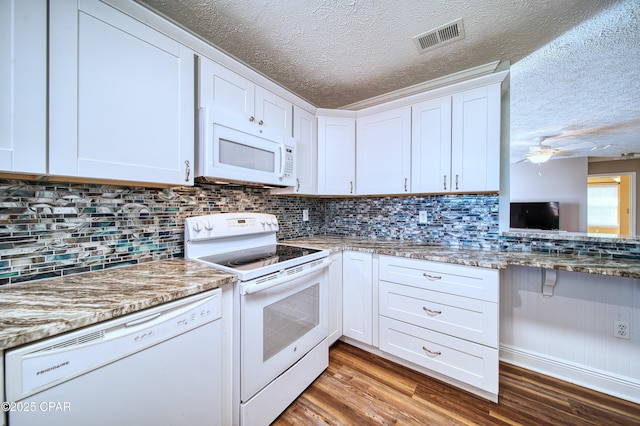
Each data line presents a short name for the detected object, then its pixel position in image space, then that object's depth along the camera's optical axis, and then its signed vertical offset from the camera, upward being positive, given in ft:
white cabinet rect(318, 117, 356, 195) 7.58 +1.83
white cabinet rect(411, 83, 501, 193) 5.68 +1.82
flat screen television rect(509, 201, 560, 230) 12.12 -0.14
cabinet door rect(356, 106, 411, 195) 6.84 +1.82
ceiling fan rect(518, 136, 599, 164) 9.88 +3.52
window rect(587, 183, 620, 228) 16.78 +0.55
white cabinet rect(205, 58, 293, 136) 4.74 +2.57
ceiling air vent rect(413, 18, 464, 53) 4.84 +3.80
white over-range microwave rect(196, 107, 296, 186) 4.56 +1.32
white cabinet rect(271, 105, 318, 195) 6.86 +1.80
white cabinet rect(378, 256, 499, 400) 4.87 -2.42
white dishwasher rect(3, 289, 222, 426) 2.11 -1.74
